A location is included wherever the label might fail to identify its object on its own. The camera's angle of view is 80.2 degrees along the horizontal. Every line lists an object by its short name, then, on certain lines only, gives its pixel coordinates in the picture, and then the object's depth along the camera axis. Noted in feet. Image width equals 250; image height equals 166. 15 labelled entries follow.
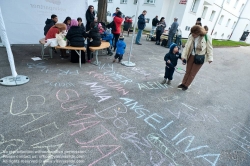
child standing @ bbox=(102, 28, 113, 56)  21.52
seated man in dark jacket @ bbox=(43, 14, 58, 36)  17.84
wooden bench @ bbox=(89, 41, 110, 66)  16.38
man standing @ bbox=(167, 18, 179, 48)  30.84
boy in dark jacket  13.16
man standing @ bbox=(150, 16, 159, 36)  39.26
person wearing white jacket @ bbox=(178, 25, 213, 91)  12.13
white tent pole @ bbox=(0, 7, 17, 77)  10.17
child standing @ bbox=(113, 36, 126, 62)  18.47
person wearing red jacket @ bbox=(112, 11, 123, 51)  21.45
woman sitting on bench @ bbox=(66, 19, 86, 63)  15.10
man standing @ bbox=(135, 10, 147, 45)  31.65
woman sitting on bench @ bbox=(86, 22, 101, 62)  16.43
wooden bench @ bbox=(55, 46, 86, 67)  14.97
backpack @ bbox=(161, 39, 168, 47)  34.63
